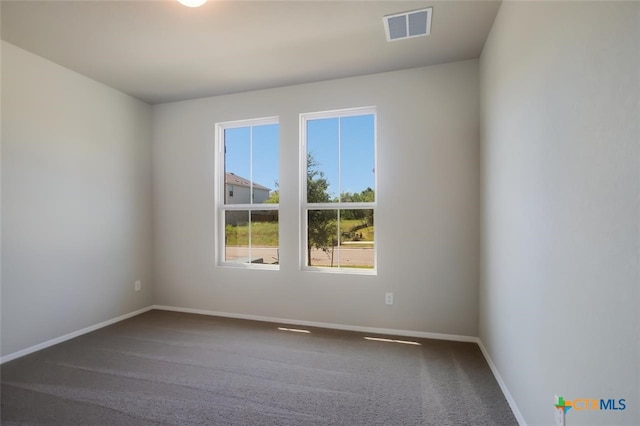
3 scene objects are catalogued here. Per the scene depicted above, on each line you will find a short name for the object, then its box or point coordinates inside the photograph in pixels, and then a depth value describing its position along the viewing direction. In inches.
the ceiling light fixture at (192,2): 76.5
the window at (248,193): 145.2
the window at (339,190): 131.5
